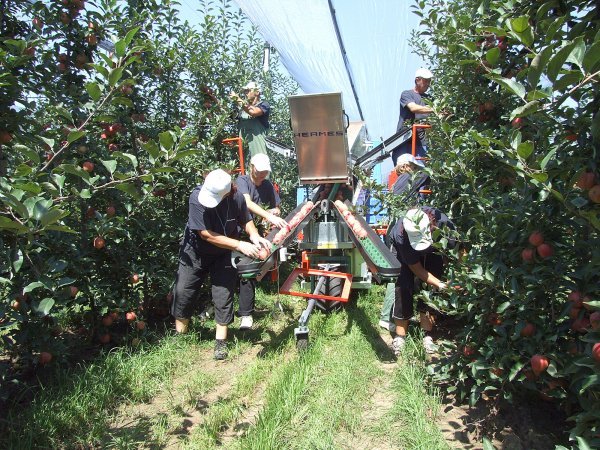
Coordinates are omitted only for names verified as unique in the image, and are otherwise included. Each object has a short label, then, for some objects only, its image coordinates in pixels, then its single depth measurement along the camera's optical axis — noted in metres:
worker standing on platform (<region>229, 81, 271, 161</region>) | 5.76
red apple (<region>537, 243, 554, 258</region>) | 1.99
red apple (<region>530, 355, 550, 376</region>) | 2.06
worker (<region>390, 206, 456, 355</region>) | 3.49
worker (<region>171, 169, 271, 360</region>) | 3.82
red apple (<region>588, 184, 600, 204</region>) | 1.57
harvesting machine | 3.82
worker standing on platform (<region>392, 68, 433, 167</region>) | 5.34
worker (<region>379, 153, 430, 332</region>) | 3.81
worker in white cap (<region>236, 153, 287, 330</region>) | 4.53
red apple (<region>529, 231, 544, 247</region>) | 2.04
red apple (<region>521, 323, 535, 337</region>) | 2.22
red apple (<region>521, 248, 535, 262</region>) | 2.07
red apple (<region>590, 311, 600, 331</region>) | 1.52
